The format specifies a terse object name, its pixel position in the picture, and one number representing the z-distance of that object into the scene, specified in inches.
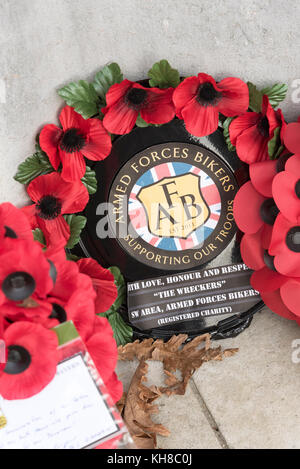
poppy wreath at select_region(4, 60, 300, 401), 48.5
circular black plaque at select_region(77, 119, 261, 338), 52.5
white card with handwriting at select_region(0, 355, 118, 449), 37.7
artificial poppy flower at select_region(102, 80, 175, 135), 49.1
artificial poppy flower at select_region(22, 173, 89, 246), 50.4
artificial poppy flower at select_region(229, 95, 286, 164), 51.9
